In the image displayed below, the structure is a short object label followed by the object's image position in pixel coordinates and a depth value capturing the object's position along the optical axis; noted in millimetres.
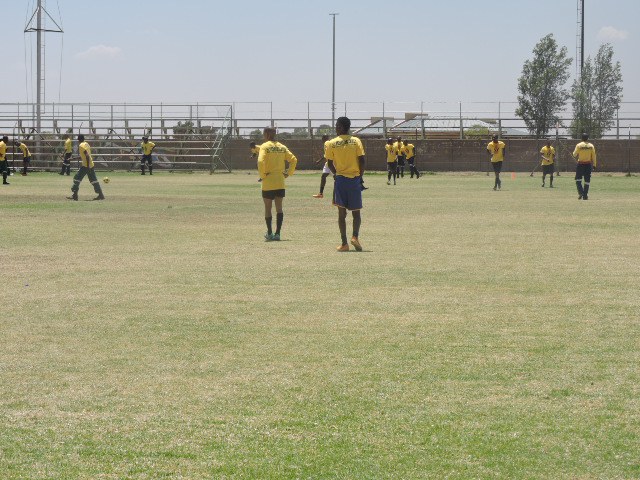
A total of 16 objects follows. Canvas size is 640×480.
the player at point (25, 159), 51312
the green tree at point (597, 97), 67000
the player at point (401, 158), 50462
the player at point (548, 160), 40875
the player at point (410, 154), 51781
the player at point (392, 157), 43938
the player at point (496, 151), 39375
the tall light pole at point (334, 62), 79500
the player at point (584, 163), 30625
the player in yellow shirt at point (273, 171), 18078
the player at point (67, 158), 53050
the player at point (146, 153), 55031
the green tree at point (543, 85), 73500
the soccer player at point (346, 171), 16281
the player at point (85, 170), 28312
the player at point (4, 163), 40344
